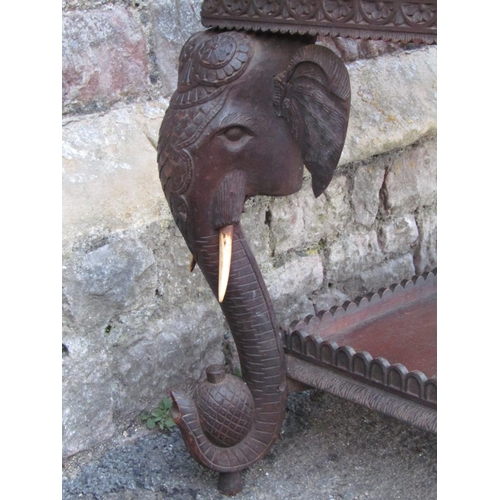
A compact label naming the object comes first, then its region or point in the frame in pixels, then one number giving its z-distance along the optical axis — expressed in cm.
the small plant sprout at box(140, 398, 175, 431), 142
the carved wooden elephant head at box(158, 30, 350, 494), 118
